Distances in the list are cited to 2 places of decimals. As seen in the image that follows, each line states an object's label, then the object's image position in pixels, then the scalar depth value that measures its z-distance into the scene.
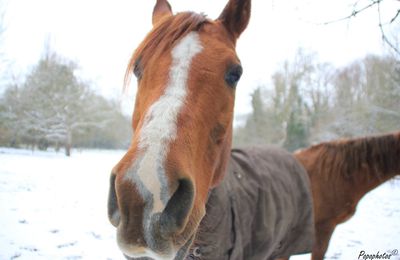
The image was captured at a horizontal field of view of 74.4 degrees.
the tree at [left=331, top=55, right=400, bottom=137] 13.38
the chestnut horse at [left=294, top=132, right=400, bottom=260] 3.69
